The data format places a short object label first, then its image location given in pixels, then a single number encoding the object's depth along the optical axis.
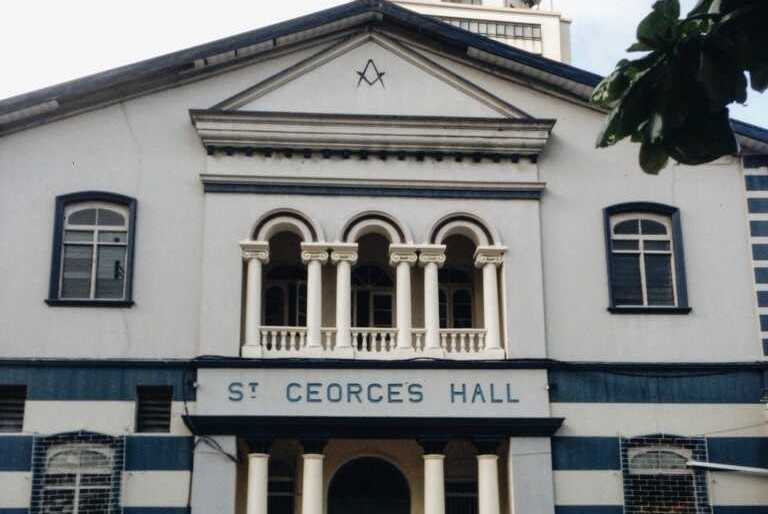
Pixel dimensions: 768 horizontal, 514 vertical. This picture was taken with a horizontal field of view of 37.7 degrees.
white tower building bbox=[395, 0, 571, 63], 51.12
